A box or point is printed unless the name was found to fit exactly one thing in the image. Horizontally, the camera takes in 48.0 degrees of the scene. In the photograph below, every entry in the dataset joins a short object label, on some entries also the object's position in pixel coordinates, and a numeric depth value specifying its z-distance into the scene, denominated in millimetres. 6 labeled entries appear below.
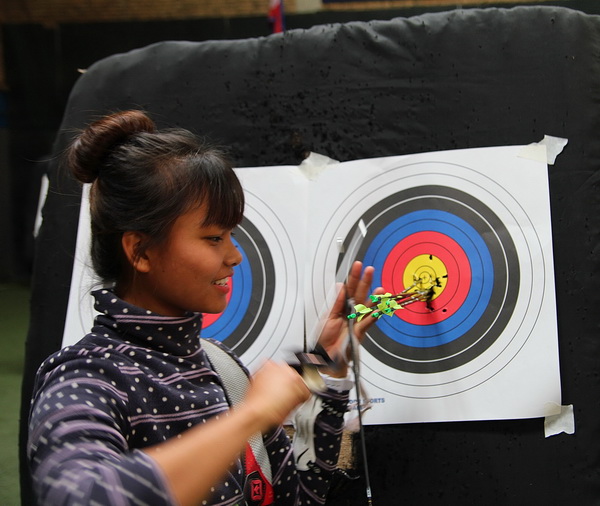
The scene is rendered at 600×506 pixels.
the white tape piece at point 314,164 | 1280
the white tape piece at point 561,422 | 1075
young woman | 691
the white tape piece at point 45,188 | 1430
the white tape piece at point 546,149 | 1138
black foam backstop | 1093
